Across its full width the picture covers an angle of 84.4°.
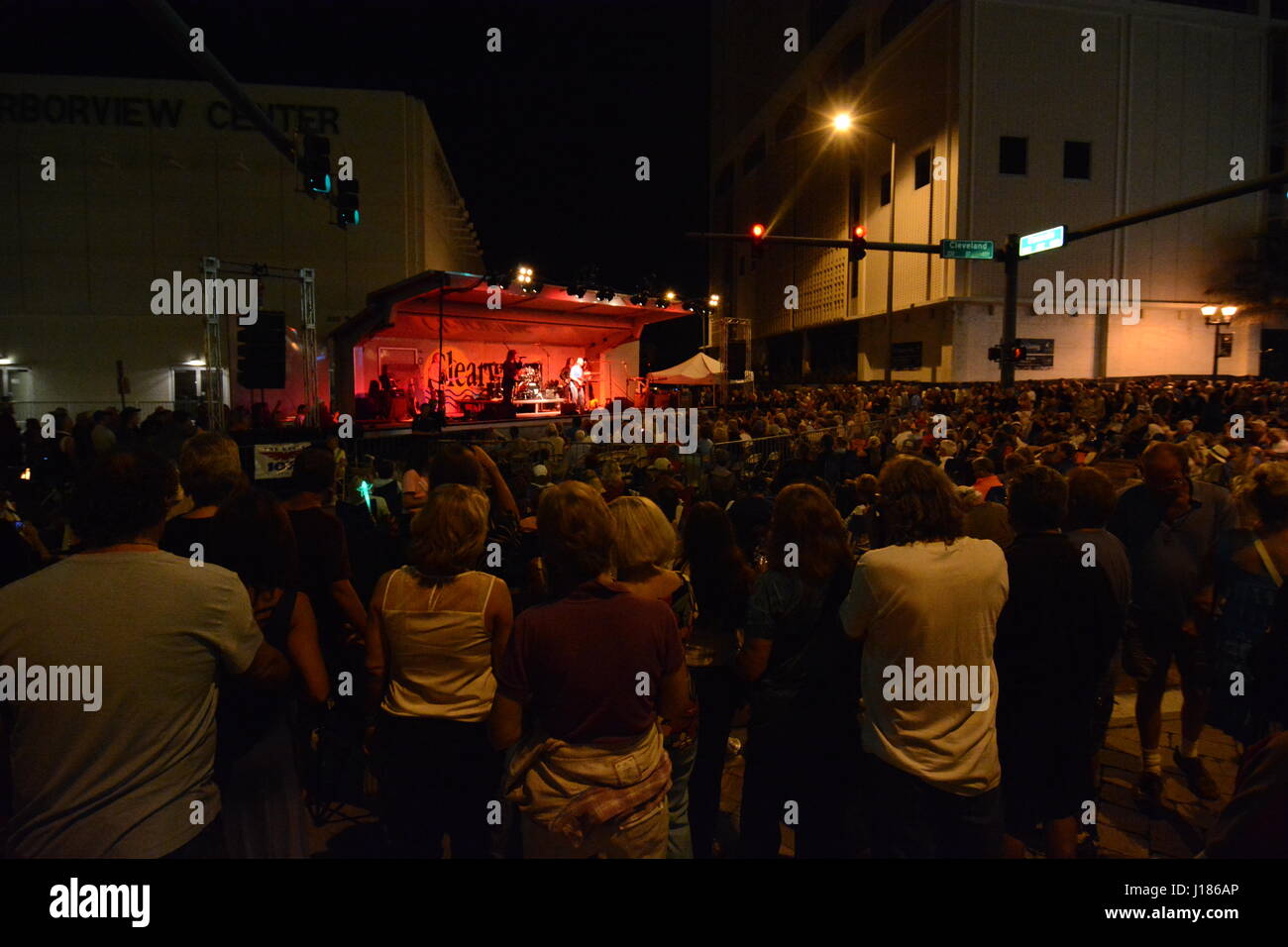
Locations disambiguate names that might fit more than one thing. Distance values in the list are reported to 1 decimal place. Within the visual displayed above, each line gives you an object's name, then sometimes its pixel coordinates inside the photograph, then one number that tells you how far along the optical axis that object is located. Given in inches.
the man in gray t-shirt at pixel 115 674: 71.7
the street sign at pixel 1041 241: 513.7
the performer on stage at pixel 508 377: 826.8
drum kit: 938.1
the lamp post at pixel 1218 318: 1040.8
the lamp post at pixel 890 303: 1126.4
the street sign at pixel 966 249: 532.7
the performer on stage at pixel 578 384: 1013.8
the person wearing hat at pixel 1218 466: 249.0
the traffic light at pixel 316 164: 343.4
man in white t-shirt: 96.7
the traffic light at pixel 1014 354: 568.1
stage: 740.6
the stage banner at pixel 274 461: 373.1
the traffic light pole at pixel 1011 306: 542.6
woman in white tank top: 102.2
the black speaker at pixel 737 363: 1098.7
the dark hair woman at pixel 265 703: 90.7
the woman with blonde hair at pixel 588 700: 85.8
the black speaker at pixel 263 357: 420.2
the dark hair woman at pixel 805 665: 107.5
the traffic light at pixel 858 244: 507.5
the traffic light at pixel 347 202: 385.1
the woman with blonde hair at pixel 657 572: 105.1
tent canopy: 979.9
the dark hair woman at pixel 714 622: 117.6
